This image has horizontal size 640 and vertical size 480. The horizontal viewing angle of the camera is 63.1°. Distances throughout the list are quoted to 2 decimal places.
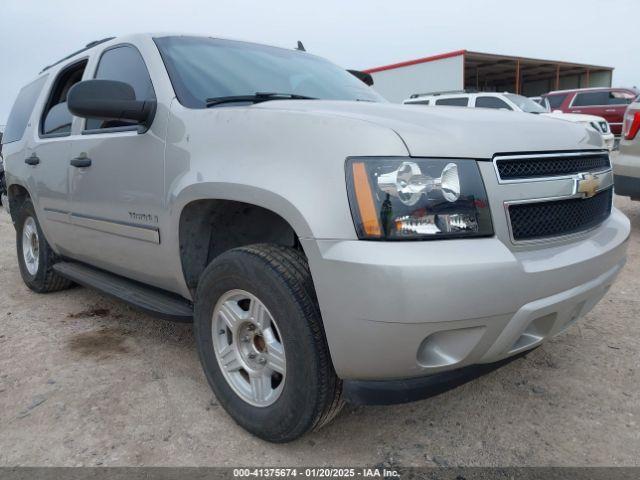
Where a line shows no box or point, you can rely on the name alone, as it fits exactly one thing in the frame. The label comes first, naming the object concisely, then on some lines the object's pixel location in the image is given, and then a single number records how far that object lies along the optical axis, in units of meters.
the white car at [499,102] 11.05
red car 15.39
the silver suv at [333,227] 1.68
